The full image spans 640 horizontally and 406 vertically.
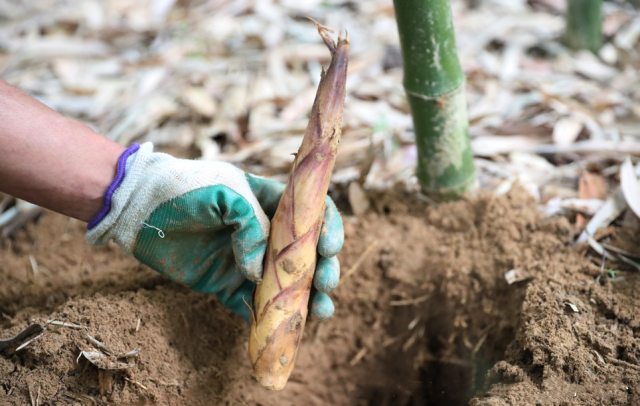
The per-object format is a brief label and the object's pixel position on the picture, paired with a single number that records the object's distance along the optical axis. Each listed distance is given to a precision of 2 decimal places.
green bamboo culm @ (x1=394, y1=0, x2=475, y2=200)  1.05
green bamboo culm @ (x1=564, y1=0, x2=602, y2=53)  1.50
